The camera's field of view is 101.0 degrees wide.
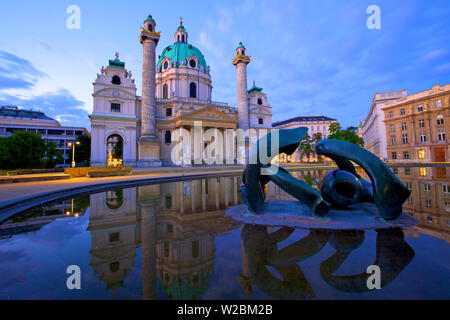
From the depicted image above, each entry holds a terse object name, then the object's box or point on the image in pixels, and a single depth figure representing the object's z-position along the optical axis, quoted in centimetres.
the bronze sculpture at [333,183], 479
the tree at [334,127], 4034
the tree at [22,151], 2141
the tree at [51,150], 2429
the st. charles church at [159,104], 3291
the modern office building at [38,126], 5509
